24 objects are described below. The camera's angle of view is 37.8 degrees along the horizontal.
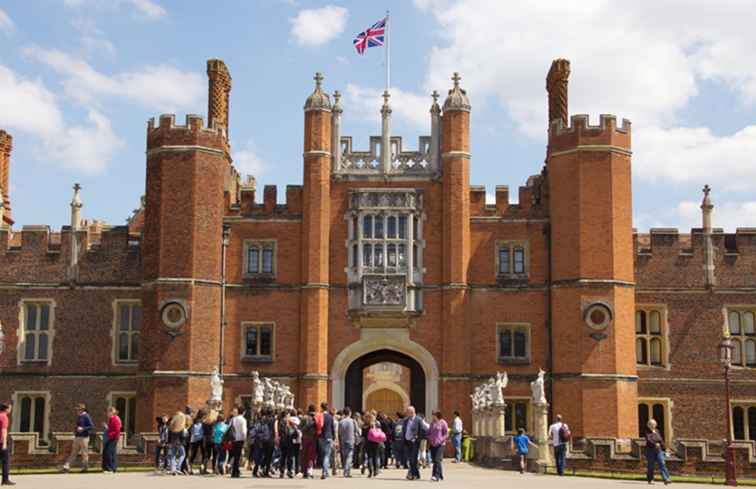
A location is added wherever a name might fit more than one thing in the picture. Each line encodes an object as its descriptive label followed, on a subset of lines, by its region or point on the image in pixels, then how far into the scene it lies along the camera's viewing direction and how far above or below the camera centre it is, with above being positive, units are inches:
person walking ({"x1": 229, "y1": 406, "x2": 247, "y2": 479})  951.0 -16.1
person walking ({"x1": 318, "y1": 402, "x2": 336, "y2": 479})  970.7 -15.0
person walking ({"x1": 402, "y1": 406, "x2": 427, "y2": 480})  939.3 -15.1
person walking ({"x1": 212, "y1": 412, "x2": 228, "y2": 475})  989.8 -22.9
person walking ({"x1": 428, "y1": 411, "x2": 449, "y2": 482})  913.5 -18.4
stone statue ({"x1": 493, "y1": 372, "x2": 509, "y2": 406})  1220.5 +30.8
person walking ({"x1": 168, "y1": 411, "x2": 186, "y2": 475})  993.5 -19.8
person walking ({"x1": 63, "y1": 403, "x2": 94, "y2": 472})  1040.2 -19.6
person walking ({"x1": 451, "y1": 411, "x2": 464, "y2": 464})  1269.7 -19.8
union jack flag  1525.6 +516.7
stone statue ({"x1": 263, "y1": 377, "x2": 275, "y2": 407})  1221.7 +26.6
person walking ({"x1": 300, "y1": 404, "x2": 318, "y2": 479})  964.0 -21.0
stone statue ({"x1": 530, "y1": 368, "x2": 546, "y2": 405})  1151.6 +27.4
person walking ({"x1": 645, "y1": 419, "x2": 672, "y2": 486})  967.6 -24.9
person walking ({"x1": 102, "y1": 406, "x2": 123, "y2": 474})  1011.9 -23.7
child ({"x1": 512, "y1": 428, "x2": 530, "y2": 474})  1105.4 -27.4
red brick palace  1424.7 +169.3
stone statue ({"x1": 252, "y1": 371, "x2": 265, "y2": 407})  1194.6 +25.0
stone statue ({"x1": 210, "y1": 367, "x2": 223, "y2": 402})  1253.0 +33.0
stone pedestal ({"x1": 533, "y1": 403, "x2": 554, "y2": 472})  1125.7 -15.8
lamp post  1036.5 -25.3
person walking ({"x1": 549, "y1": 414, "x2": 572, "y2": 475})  1082.7 -21.7
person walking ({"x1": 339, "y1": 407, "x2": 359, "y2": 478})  995.6 -18.7
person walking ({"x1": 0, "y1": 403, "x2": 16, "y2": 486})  818.2 -22.5
